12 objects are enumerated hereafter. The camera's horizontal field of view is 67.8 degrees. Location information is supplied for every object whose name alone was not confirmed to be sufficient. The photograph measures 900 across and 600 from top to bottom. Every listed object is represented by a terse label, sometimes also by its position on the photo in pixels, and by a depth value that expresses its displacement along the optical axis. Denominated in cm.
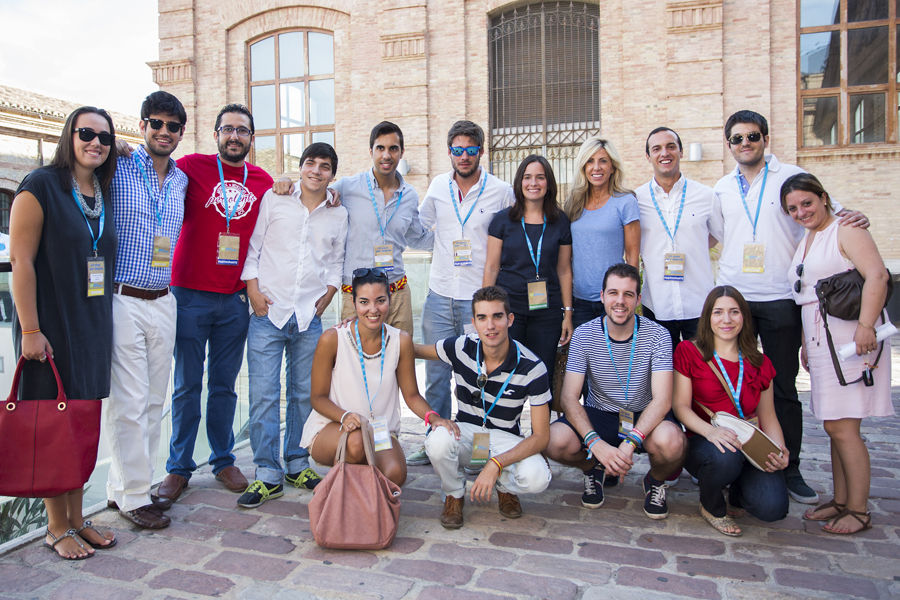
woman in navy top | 429
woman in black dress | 304
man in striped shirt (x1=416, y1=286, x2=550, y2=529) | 364
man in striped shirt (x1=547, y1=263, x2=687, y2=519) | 369
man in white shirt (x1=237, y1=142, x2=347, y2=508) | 411
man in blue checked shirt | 350
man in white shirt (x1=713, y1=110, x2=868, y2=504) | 403
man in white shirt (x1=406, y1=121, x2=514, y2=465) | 453
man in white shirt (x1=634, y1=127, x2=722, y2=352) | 423
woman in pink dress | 345
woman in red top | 352
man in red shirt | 403
